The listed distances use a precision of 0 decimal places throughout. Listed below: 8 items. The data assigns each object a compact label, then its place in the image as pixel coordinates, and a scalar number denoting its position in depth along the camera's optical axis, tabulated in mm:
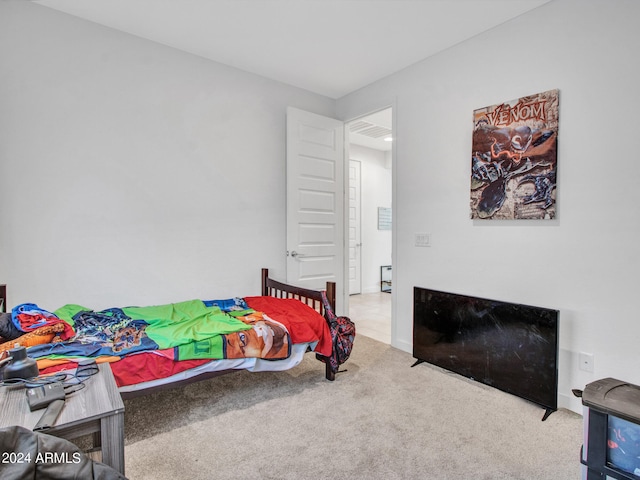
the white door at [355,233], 6066
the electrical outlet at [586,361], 2193
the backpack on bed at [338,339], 2607
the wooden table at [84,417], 1104
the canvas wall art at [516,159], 2342
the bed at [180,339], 1828
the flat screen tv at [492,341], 2213
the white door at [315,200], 3592
